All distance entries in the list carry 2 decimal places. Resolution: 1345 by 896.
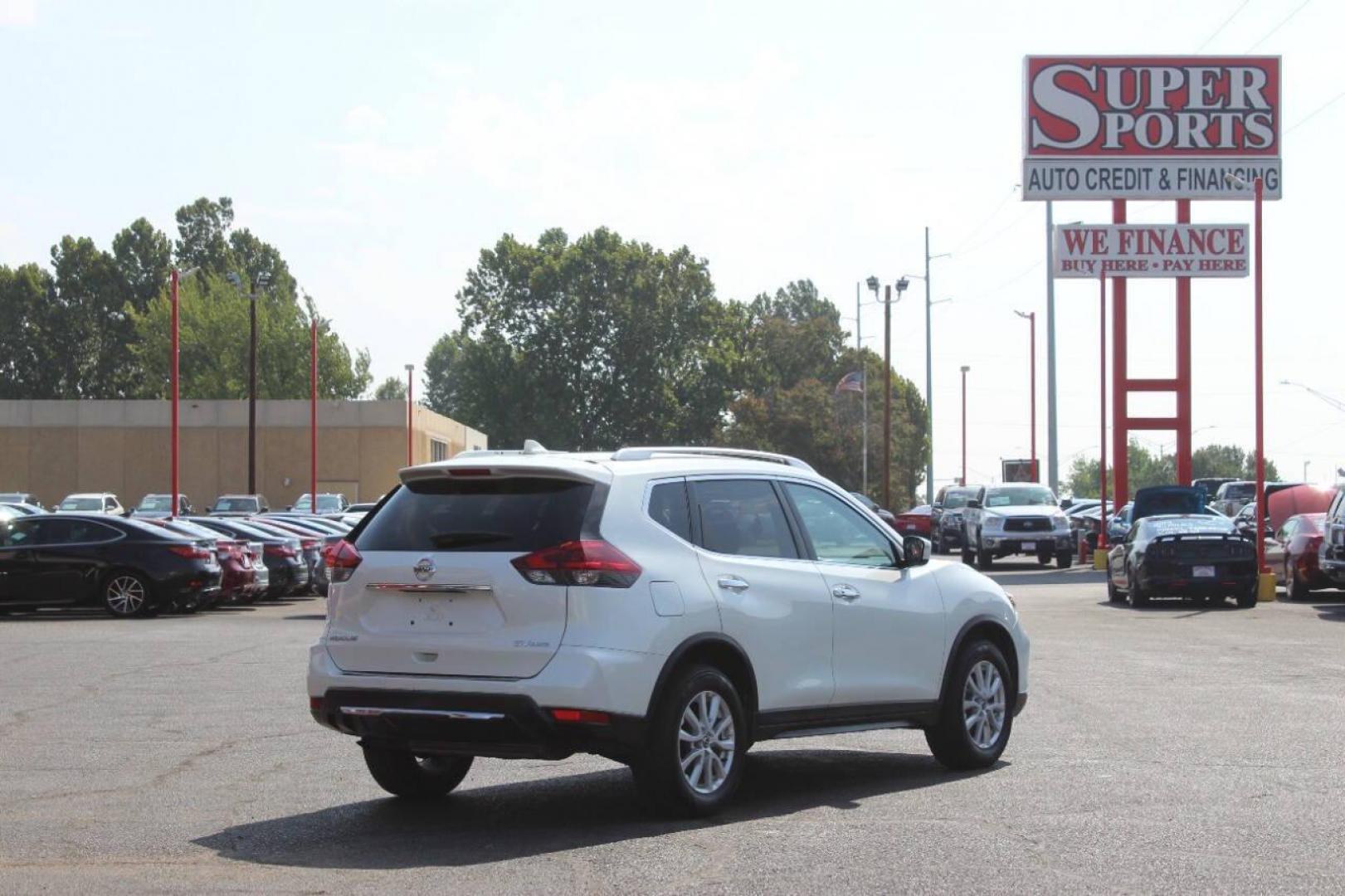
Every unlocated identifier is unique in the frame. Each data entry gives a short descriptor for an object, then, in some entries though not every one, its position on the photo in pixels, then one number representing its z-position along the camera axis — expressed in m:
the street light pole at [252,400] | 63.94
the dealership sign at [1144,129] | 49.41
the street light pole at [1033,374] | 80.69
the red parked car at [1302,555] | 32.25
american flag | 81.06
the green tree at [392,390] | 184.75
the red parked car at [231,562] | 29.30
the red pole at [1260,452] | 34.97
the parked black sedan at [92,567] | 27.73
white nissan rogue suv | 9.02
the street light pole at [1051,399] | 62.91
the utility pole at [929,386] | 78.06
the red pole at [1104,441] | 49.91
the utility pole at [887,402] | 76.31
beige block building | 88.94
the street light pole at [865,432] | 97.31
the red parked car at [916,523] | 61.10
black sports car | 30.27
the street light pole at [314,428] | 66.12
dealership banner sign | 49.03
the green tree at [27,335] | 129.50
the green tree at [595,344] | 116.88
